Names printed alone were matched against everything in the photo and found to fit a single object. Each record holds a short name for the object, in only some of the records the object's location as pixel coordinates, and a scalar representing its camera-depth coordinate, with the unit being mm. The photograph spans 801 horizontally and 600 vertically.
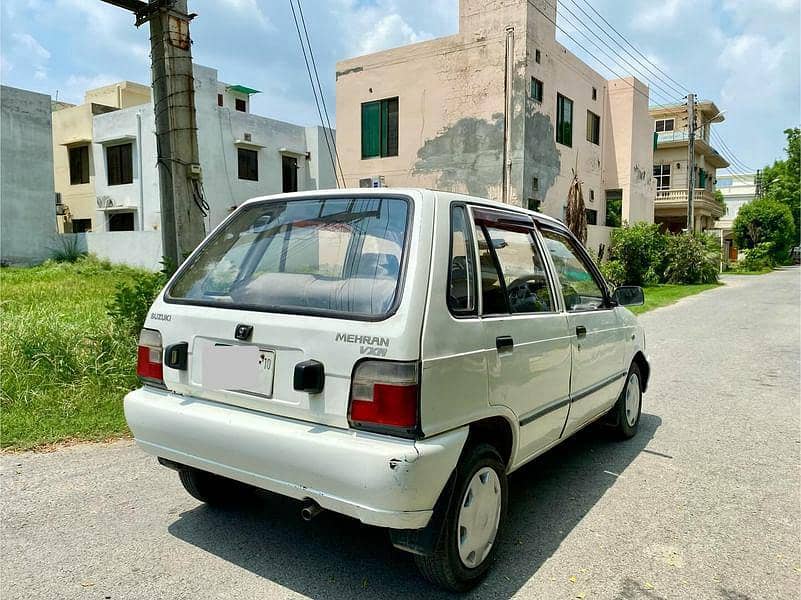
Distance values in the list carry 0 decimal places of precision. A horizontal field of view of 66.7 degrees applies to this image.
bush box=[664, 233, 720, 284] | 24469
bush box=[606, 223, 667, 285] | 23016
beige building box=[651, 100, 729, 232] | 38562
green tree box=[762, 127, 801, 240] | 49050
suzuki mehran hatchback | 2402
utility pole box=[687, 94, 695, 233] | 26500
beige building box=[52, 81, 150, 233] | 26500
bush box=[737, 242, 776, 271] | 37688
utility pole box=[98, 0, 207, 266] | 6078
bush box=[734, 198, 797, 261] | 39750
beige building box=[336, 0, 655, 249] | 16969
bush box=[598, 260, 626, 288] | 20500
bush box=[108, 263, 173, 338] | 5984
